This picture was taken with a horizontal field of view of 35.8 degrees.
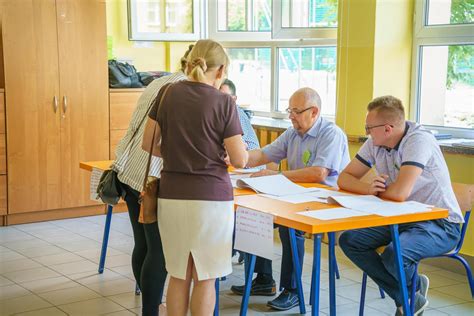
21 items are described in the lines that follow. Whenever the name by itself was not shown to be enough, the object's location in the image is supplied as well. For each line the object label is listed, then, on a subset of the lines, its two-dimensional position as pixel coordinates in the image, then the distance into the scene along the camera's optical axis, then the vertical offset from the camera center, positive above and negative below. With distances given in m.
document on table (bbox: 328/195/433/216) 2.94 -0.64
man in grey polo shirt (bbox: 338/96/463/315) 3.14 -0.63
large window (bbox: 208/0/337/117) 5.66 +0.02
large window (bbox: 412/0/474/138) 4.51 -0.11
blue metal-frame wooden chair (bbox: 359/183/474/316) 3.35 -0.71
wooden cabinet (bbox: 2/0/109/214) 5.50 -0.38
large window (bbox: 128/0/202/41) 6.28 +0.25
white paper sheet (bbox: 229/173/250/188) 3.61 -0.65
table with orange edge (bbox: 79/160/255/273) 4.08 -0.94
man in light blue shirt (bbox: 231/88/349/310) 3.73 -0.55
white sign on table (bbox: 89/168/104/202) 3.81 -0.69
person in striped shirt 3.06 -0.61
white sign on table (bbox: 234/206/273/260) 2.85 -0.72
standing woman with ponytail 2.68 -0.44
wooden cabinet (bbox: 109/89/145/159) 5.99 -0.50
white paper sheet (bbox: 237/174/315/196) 3.38 -0.64
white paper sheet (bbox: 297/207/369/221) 2.82 -0.64
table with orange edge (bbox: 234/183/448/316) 2.73 -0.65
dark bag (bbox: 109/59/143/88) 6.02 -0.22
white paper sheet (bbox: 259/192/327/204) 3.17 -0.65
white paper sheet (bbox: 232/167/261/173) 4.04 -0.67
